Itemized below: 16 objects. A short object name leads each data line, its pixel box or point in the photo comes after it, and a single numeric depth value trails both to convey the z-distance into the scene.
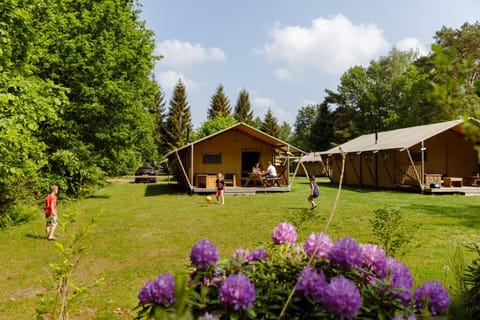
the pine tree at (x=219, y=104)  63.38
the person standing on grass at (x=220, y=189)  16.58
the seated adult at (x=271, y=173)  21.39
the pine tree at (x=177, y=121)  55.91
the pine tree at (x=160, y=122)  57.01
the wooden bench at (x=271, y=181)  22.09
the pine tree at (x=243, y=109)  63.72
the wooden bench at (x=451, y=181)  20.63
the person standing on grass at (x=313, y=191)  13.36
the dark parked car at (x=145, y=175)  37.62
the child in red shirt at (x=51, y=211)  9.18
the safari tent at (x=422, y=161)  20.72
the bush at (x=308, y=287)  1.73
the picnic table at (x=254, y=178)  22.09
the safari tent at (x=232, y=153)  23.36
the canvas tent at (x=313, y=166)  49.87
